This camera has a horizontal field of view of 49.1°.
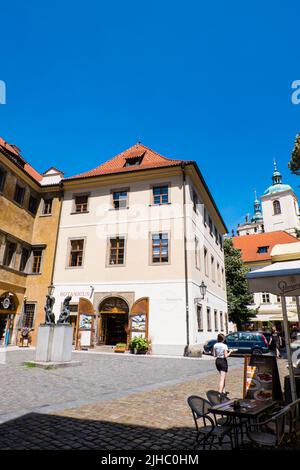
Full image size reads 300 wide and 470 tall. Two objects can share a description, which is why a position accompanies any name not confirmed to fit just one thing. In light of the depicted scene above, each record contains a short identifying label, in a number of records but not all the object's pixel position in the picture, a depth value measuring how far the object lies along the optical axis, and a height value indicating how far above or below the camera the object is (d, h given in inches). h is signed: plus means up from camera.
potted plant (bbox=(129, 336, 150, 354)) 784.9 -18.4
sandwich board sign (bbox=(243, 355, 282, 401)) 226.8 -26.7
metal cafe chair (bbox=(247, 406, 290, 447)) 138.5 -42.4
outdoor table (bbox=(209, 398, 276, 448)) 157.9 -33.9
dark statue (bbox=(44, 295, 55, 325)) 579.8 +39.2
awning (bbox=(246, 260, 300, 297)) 187.6 +35.6
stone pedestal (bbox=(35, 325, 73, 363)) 539.8 -12.5
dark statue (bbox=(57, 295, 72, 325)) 586.2 +40.3
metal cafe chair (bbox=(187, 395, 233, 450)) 162.2 -35.4
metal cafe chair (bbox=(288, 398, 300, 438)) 151.7 -35.6
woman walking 335.0 -17.9
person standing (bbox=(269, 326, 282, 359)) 788.3 -6.5
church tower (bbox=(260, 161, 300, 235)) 2711.6 +1063.8
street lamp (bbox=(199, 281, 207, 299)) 868.6 +128.9
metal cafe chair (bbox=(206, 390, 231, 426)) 188.1 -33.6
